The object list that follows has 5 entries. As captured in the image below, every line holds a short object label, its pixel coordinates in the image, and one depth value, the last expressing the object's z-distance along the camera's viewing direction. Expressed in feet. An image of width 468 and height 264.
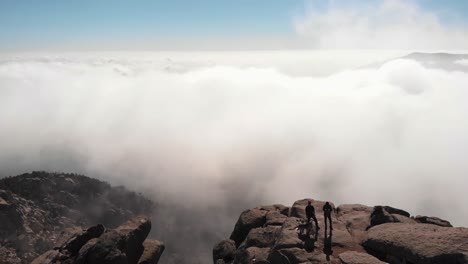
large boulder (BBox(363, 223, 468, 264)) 113.91
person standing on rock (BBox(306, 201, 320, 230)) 141.38
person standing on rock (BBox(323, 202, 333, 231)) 140.79
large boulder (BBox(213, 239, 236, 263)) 165.17
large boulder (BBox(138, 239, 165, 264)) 177.58
